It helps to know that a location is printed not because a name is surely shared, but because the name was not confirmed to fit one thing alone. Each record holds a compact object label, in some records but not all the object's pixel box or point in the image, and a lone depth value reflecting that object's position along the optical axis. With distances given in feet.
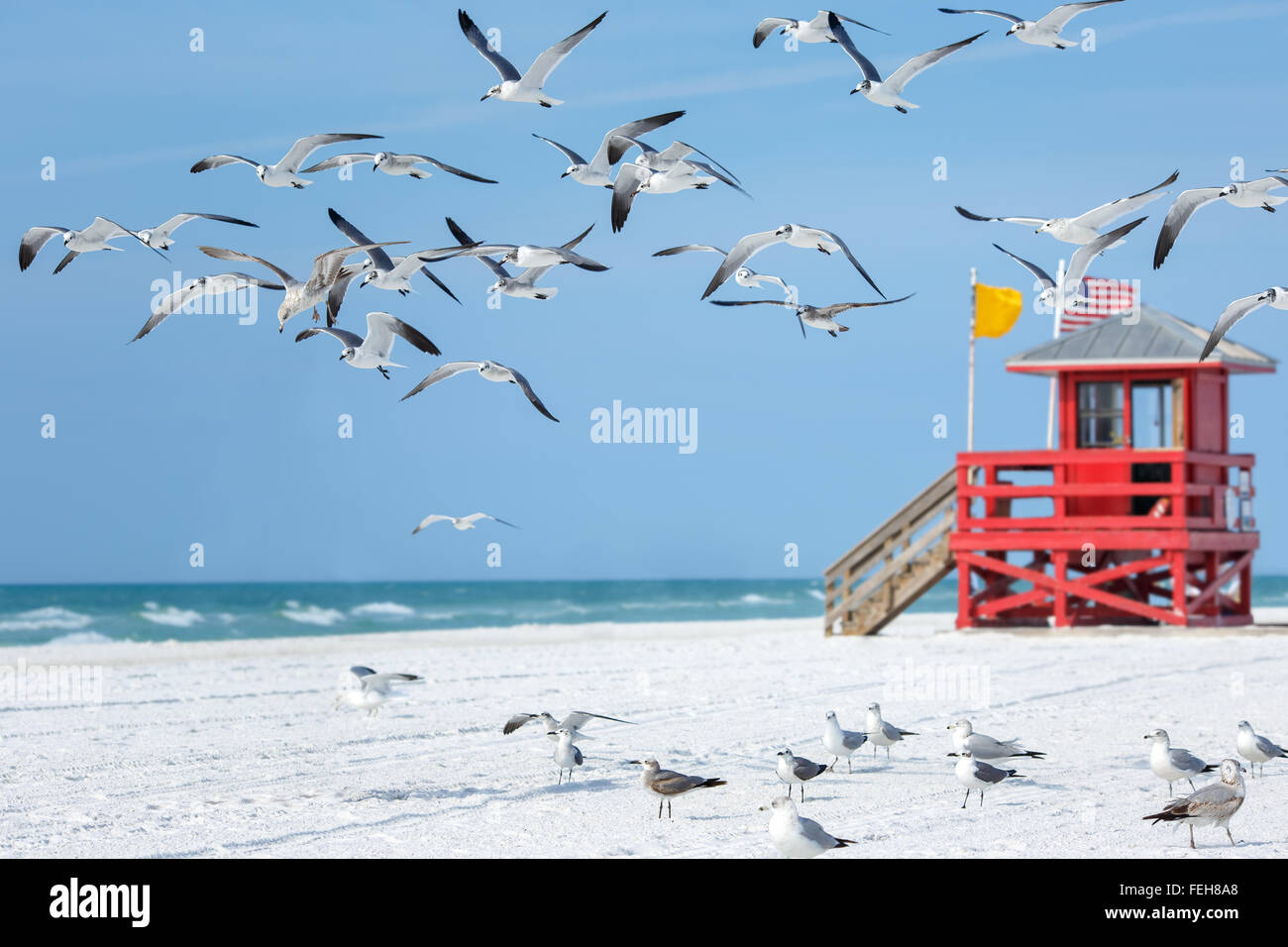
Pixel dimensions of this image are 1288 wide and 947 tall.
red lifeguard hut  74.33
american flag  81.82
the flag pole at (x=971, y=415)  83.14
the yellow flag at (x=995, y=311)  88.63
